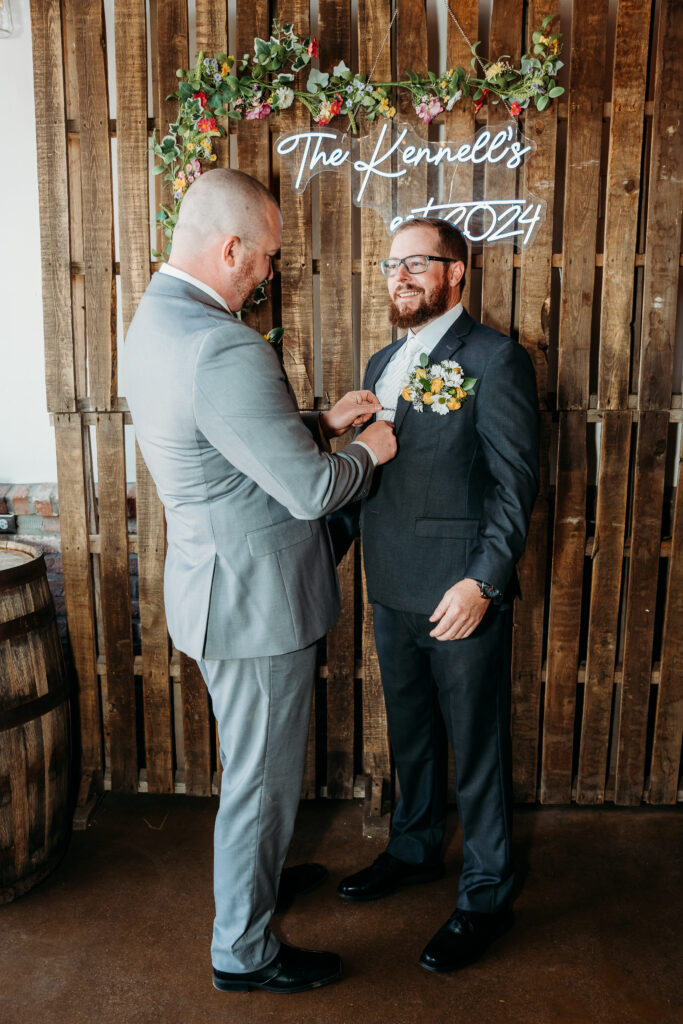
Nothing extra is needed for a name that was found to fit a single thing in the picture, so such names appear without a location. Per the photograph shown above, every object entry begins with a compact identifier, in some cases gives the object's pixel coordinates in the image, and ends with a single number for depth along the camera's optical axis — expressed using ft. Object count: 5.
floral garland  8.45
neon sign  8.78
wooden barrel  7.95
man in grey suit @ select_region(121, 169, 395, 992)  5.69
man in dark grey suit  6.85
